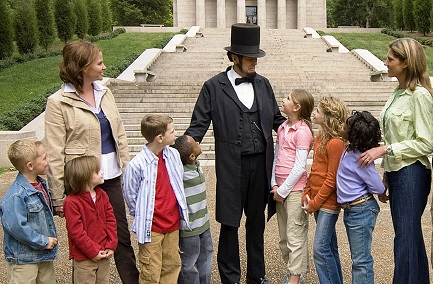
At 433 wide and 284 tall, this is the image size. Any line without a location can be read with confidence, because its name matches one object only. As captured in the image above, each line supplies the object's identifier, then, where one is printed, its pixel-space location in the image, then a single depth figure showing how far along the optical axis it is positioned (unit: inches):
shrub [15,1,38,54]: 931.3
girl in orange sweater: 161.8
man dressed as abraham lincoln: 176.6
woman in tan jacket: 151.2
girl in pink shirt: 173.6
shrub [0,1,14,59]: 836.0
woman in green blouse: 143.9
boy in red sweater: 145.0
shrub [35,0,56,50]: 1005.2
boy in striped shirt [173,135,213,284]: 165.2
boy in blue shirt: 156.0
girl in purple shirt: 154.9
